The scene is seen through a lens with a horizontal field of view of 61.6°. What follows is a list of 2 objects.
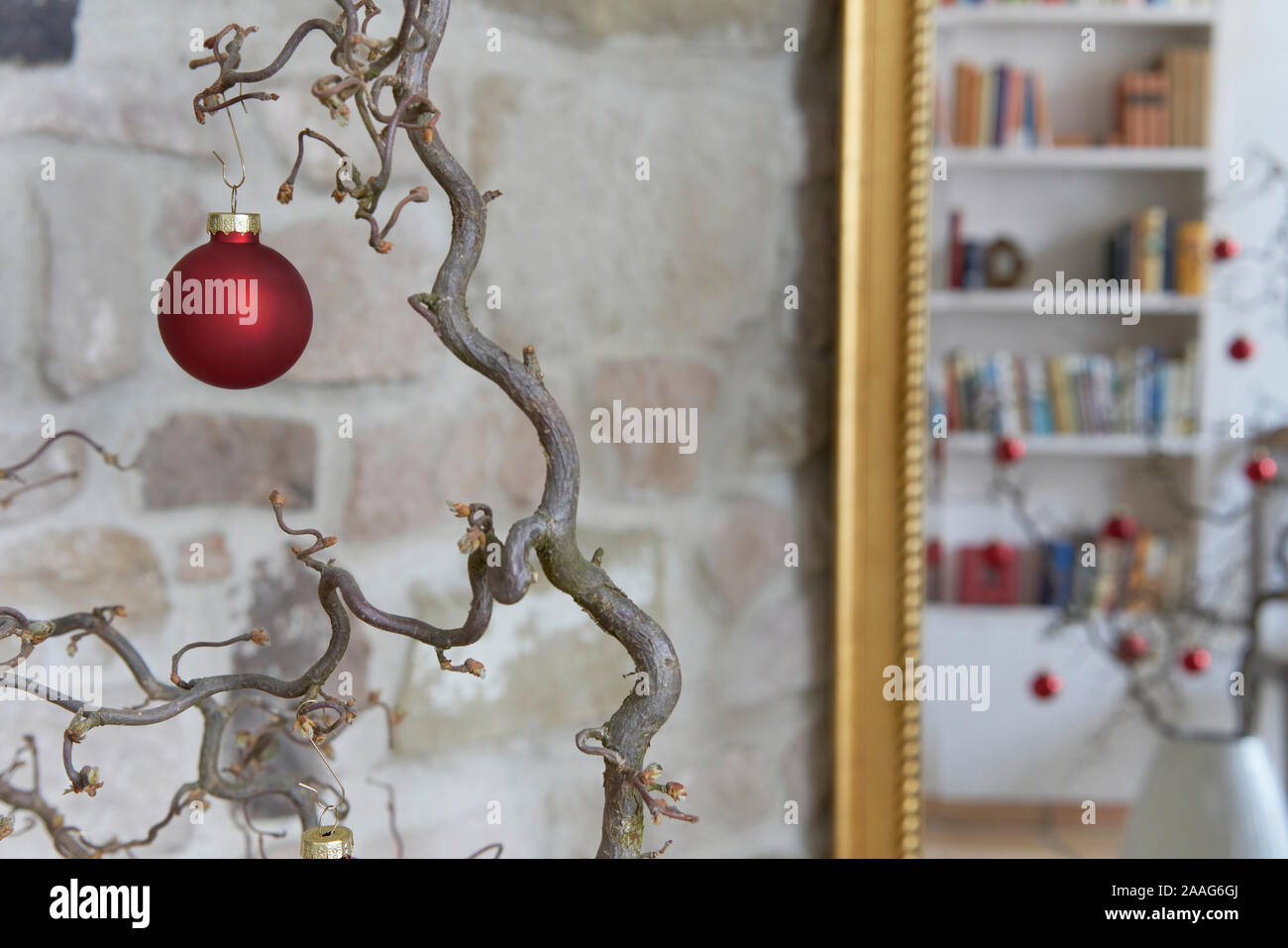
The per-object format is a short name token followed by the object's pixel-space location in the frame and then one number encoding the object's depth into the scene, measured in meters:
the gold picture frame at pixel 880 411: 0.89
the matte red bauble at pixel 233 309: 0.43
